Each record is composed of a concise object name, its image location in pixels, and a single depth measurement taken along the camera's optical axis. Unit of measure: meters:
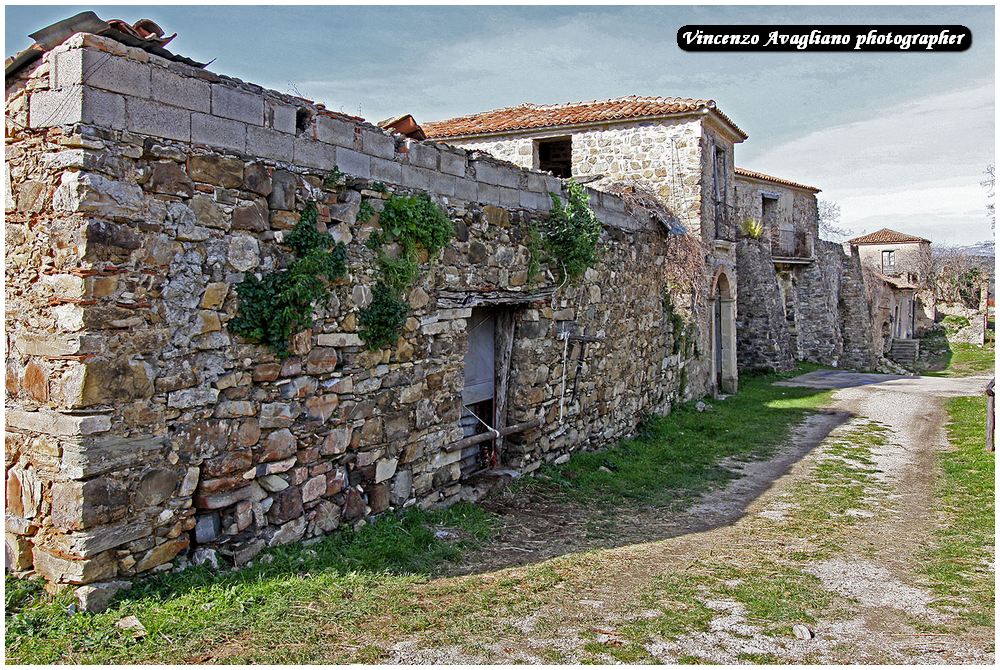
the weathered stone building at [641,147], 14.29
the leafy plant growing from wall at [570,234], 8.71
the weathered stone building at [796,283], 21.45
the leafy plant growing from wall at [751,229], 22.03
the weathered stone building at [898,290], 33.06
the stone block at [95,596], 4.30
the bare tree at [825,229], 56.58
